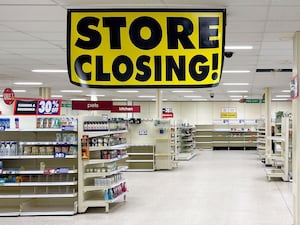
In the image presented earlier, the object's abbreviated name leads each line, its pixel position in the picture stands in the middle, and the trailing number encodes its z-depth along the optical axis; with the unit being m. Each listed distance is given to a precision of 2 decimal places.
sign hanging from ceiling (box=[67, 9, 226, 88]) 4.43
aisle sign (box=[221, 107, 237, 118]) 30.42
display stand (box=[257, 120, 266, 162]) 19.65
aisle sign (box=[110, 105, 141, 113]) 17.74
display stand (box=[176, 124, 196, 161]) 21.48
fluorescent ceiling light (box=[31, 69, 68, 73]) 12.48
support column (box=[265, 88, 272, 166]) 17.61
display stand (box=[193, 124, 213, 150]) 30.38
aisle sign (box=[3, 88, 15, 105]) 14.69
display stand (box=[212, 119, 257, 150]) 29.84
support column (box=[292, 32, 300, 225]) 6.91
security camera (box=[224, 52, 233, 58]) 9.13
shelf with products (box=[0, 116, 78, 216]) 8.65
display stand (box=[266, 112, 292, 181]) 12.79
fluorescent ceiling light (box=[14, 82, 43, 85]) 15.95
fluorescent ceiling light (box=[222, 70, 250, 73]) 12.39
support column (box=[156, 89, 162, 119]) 17.25
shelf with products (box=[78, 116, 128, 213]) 8.77
